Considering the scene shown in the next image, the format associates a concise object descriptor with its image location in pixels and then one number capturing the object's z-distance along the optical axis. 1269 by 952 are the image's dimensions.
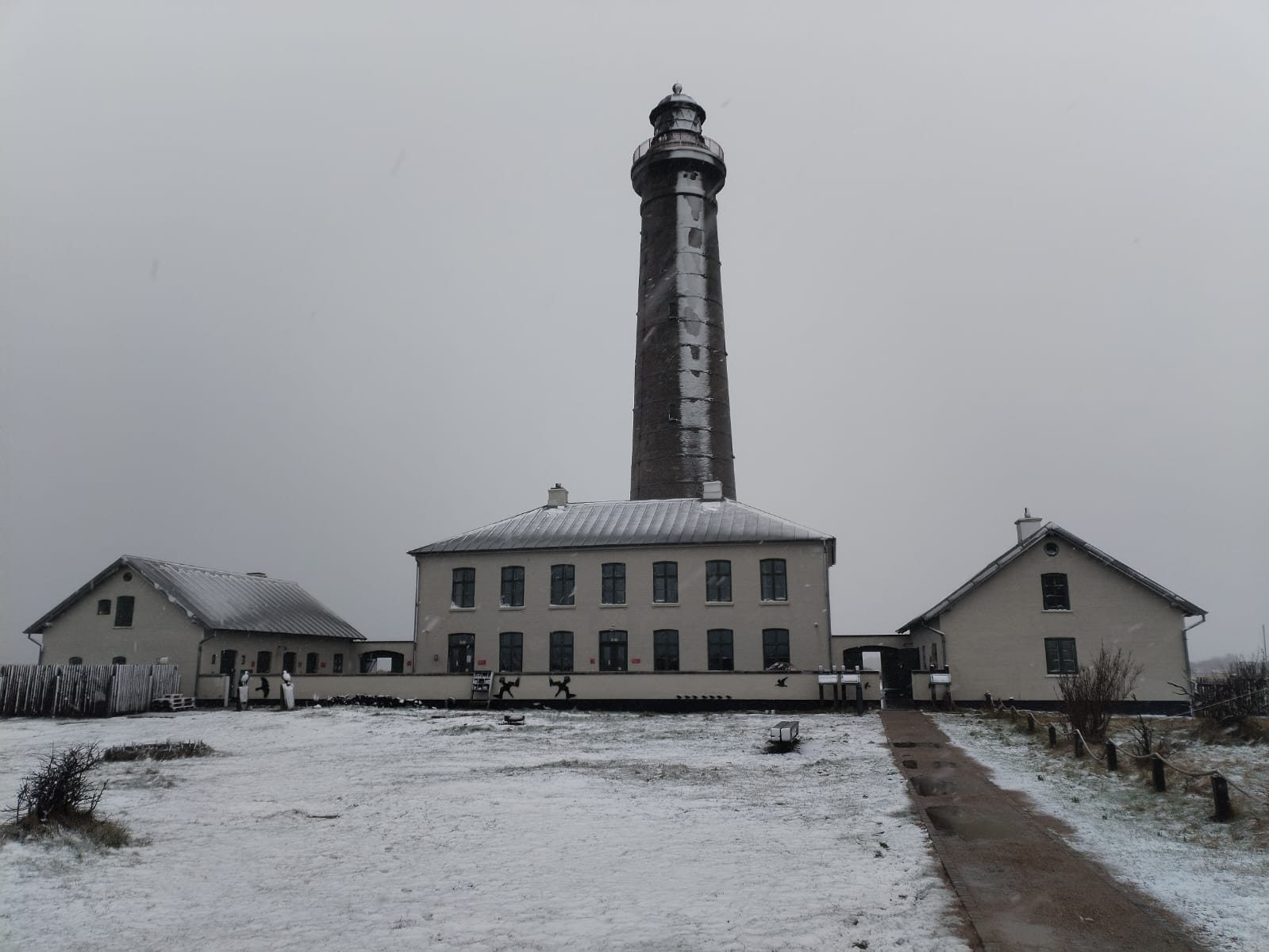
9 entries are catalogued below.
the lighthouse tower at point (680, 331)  36.19
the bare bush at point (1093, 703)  15.92
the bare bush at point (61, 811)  8.95
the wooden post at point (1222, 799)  9.48
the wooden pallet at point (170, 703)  27.64
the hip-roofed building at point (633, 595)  29.95
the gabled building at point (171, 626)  30.59
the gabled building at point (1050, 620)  27.16
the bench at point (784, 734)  16.20
